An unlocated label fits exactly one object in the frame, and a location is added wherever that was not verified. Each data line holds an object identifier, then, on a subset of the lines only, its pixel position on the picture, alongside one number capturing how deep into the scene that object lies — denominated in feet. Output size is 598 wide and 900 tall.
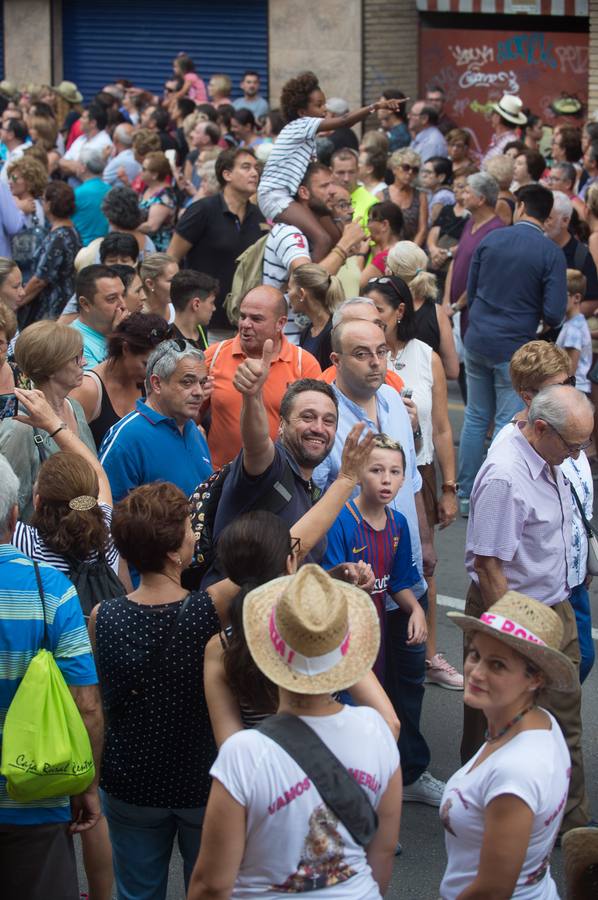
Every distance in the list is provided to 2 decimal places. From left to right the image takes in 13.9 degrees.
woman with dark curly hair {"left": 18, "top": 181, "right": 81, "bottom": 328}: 59.25
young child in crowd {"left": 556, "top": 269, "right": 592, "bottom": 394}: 58.89
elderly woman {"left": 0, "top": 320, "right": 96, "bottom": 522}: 31.11
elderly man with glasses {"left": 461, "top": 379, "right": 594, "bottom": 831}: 29.47
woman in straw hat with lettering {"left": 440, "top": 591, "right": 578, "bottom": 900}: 18.88
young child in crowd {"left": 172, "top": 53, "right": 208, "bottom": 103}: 124.15
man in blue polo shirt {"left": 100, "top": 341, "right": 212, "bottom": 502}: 33.01
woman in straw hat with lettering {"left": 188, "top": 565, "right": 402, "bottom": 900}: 17.74
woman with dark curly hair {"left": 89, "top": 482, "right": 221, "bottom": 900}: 22.62
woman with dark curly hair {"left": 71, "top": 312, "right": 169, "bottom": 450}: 36.90
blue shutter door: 133.24
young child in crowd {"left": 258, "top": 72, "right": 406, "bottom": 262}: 50.10
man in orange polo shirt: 36.77
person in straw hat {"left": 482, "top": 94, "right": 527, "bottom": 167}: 92.23
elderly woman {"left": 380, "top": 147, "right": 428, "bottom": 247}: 74.80
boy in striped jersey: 30.30
